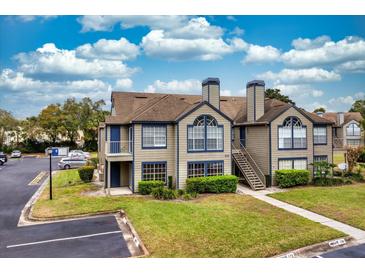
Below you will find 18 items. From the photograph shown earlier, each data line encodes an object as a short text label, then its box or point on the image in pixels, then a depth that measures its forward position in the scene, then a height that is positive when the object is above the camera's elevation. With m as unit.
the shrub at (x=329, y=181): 18.05 -2.49
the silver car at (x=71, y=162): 27.92 -1.98
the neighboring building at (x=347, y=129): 42.03 +1.31
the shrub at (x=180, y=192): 15.53 -2.61
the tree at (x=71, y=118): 43.03 +3.08
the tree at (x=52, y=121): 42.69 +2.58
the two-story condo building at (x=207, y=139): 16.69 +0.03
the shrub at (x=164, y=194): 14.91 -2.58
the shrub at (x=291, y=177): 17.73 -2.20
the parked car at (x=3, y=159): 31.27 -1.83
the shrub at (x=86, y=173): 20.14 -2.11
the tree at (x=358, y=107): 48.99 +5.33
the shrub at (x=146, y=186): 15.98 -2.37
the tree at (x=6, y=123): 44.16 +2.51
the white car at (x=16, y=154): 38.47 -1.64
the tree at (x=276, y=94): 43.75 +6.29
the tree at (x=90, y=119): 43.39 +3.03
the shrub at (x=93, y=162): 25.24 -1.78
